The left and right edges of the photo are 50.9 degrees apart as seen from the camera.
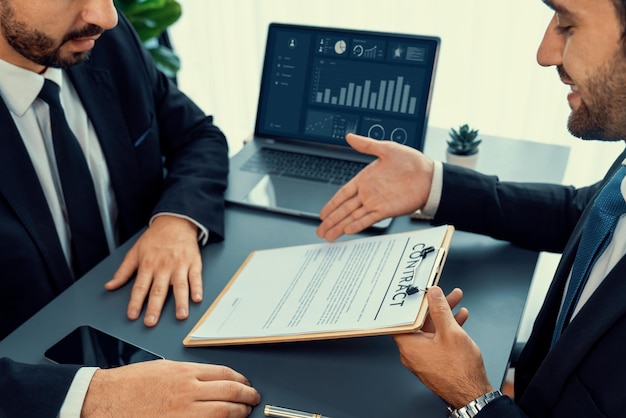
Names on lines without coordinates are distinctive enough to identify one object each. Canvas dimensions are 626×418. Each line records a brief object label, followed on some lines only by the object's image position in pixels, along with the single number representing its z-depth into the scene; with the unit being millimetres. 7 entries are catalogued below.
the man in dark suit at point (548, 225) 910
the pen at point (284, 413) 933
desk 976
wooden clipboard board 958
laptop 1479
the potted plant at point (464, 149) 1542
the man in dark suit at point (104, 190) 960
